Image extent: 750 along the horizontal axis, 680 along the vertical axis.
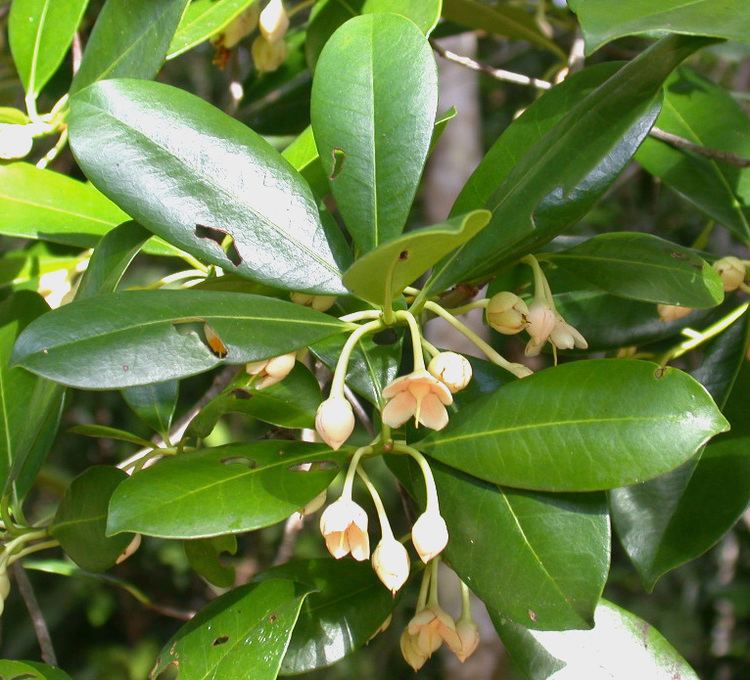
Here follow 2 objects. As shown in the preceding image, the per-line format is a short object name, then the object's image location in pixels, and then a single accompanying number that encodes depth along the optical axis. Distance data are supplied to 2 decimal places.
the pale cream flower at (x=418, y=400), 0.39
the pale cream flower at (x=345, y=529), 0.40
